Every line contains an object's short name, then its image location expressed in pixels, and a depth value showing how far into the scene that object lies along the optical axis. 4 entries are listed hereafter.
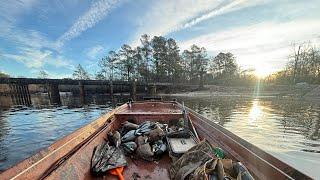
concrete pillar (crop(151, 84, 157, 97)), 25.00
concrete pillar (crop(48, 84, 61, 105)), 21.00
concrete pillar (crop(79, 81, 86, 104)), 21.39
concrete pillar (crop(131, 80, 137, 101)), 22.30
